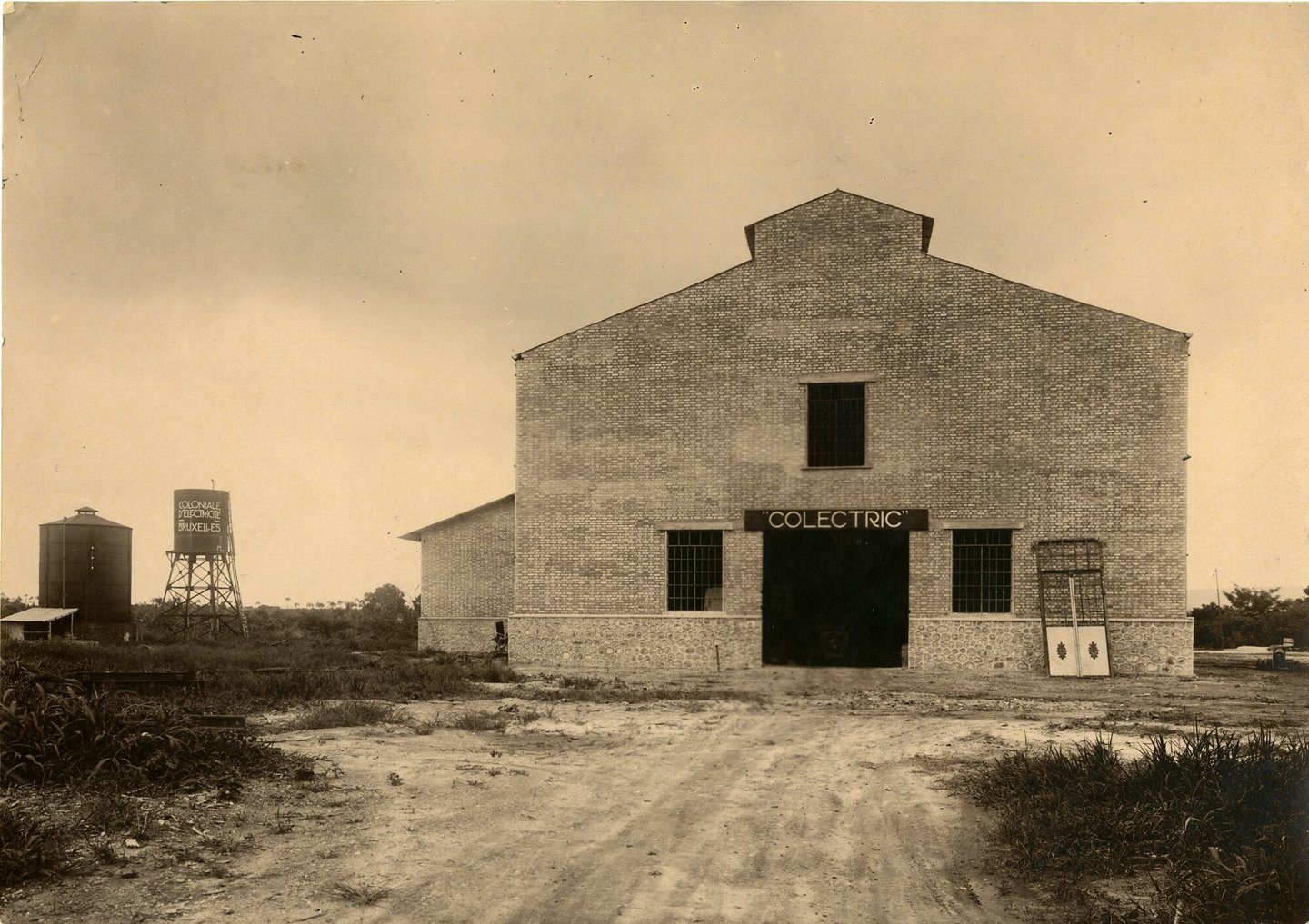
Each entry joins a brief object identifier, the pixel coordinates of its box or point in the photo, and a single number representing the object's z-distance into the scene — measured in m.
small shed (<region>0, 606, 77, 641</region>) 29.02
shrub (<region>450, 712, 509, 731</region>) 12.38
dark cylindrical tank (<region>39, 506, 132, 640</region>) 31.81
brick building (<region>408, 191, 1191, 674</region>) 20.12
